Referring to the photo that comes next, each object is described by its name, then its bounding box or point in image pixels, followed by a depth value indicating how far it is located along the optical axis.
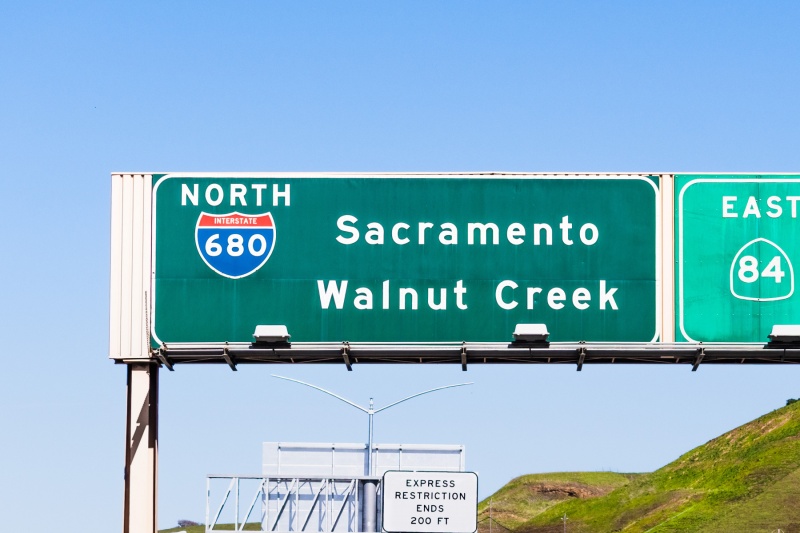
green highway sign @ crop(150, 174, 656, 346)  34.06
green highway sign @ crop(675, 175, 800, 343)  34.06
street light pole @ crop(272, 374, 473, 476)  56.23
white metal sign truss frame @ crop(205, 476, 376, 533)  46.72
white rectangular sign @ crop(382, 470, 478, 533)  25.03
